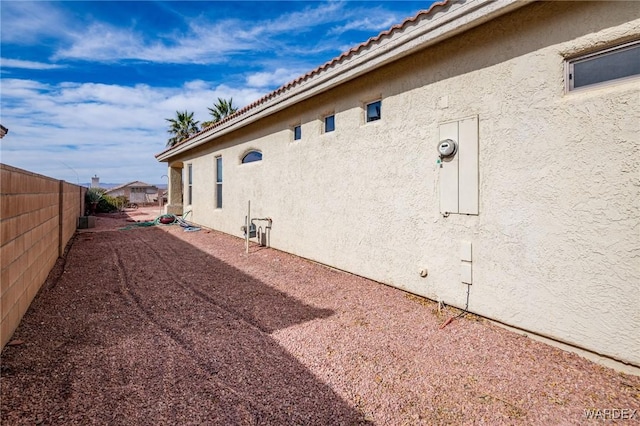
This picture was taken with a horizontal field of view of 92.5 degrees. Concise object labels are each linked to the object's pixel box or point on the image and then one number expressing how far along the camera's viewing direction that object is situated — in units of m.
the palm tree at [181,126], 34.97
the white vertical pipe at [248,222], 8.89
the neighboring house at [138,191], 37.56
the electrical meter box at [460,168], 4.33
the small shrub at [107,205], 24.44
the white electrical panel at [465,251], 4.40
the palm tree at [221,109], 33.59
